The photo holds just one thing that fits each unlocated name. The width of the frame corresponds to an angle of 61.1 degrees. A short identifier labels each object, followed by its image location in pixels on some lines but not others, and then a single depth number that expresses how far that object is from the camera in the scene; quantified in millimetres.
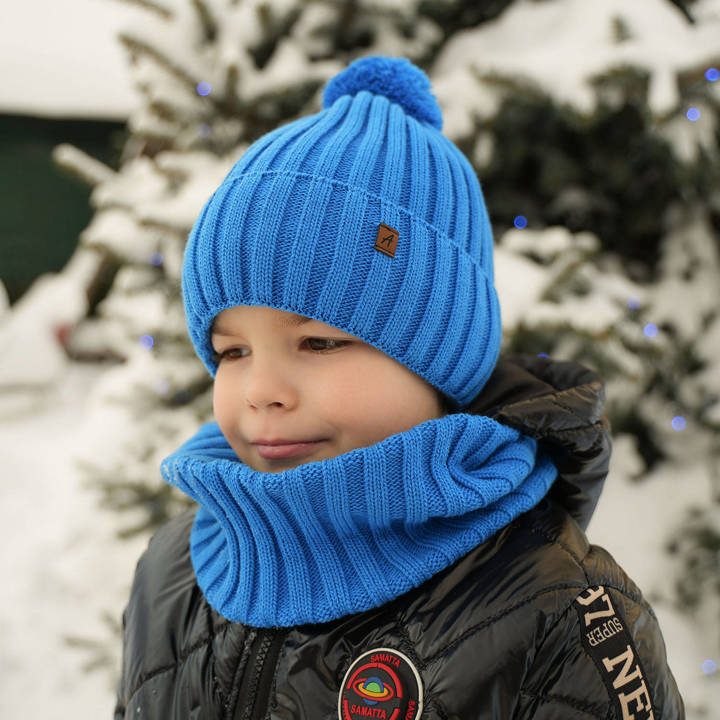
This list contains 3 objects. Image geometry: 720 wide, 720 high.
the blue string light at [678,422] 2078
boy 823
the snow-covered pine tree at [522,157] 1799
